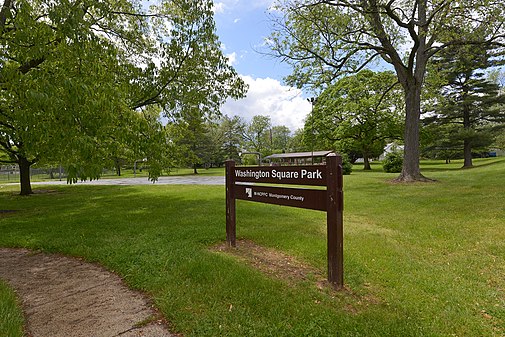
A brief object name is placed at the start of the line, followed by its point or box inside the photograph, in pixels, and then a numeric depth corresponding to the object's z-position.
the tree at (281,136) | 78.19
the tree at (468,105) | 24.03
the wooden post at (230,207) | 4.89
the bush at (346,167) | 24.40
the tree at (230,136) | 49.81
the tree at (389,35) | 10.88
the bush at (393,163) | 23.66
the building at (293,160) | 28.82
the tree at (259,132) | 61.24
